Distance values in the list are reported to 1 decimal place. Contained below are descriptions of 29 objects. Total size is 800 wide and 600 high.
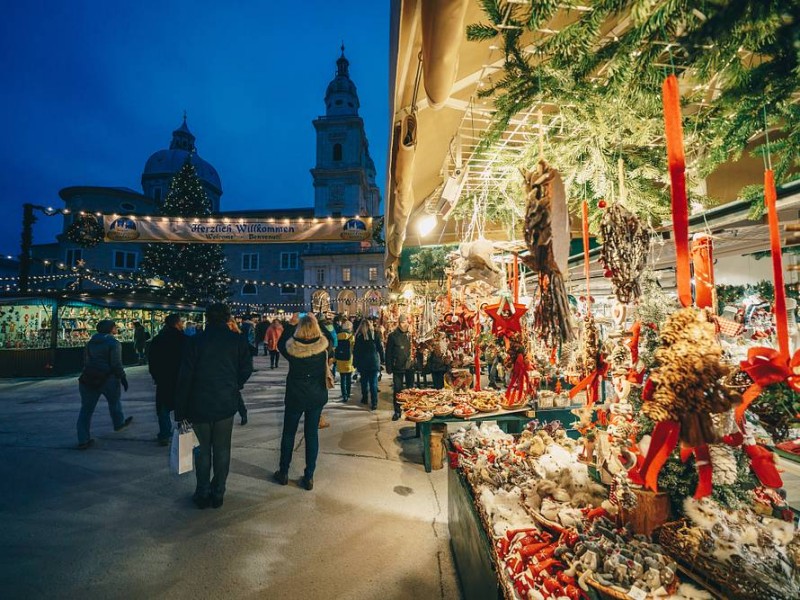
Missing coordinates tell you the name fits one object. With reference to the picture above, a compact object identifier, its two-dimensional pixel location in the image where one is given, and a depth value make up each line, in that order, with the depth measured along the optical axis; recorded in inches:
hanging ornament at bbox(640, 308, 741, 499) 44.9
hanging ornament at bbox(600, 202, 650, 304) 69.7
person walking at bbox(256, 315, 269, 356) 738.9
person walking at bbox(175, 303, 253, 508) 149.6
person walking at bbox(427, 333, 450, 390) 292.2
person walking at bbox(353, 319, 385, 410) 313.4
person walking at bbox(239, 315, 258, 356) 603.1
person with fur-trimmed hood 173.2
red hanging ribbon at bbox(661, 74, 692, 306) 49.1
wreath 355.6
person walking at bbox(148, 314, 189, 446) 208.7
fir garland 56.5
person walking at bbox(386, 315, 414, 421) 287.7
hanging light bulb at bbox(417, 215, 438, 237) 202.4
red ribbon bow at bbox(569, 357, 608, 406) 89.3
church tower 1573.6
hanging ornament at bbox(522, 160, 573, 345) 59.1
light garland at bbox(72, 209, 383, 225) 381.9
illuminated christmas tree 912.9
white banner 378.0
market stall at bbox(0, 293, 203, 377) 480.4
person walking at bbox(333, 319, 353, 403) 345.4
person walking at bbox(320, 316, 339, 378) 336.9
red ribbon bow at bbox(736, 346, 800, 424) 48.1
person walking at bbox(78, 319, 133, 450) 216.5
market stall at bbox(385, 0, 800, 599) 52.6
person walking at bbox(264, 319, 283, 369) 567.0
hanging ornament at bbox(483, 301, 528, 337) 118.7
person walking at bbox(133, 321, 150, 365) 575.9
